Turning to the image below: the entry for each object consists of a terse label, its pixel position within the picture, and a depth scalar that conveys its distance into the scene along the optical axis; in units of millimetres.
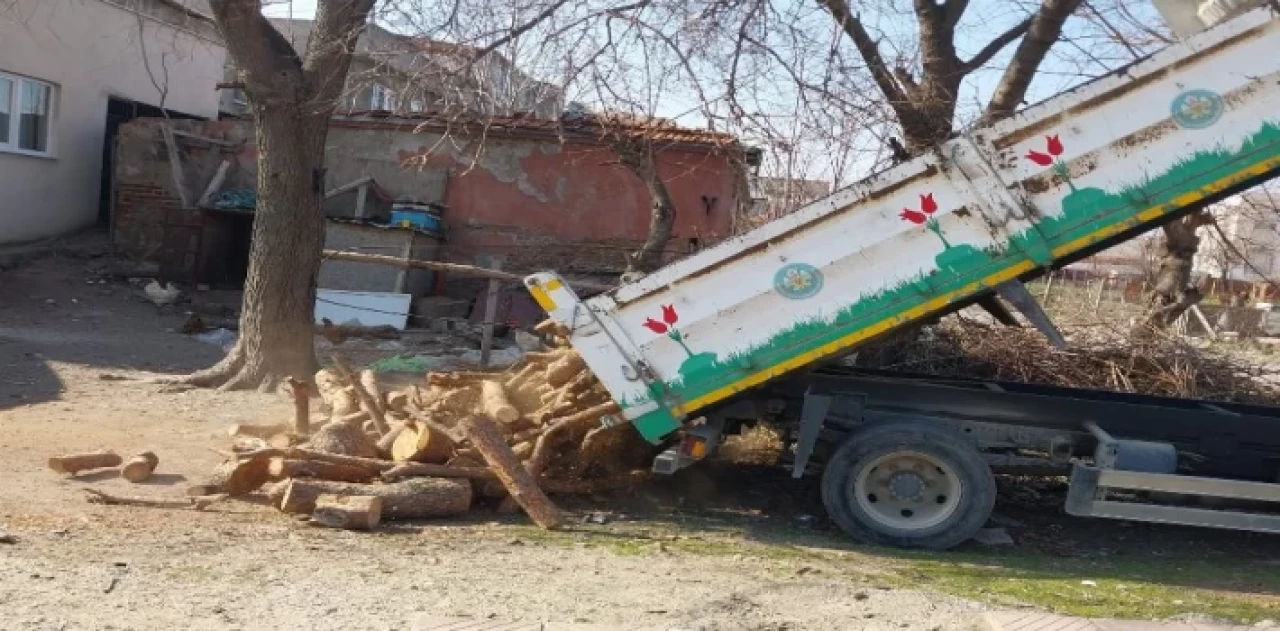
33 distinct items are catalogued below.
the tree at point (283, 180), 10555
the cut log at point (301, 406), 8289
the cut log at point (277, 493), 6840
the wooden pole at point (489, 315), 11773
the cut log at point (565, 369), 7578
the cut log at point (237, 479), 7098
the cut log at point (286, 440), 7820
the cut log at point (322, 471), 6969
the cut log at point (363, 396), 8023
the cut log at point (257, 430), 8500
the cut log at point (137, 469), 7508
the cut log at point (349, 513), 6434
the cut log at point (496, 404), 7570
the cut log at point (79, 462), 7465
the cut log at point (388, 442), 7496
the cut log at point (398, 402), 8312
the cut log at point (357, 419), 8109
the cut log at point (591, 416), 7020
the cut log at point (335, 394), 8445
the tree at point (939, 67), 10500
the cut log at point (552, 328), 6932
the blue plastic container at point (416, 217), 17688
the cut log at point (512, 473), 6820
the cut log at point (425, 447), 7246
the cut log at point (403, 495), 6648
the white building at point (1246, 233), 11586
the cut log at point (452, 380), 8625
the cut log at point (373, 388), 8328
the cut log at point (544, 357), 8031
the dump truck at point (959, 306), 6230
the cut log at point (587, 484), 7387
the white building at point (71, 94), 17938
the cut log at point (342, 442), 7203
